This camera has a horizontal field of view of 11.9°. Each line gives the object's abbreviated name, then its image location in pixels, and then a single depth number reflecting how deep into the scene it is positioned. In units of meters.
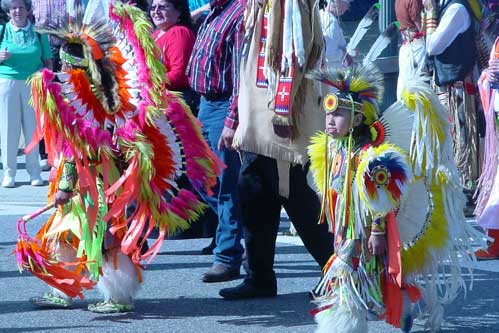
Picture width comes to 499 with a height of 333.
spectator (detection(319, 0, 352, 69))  17.41
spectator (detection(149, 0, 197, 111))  14.82
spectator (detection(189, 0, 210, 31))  16.33
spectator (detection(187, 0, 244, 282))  13.37
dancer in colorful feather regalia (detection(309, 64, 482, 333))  10.47
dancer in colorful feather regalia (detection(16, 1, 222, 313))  11.87
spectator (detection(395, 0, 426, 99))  18.61
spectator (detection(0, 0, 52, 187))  21.35
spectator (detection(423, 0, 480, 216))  17.50
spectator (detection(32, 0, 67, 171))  22.21
